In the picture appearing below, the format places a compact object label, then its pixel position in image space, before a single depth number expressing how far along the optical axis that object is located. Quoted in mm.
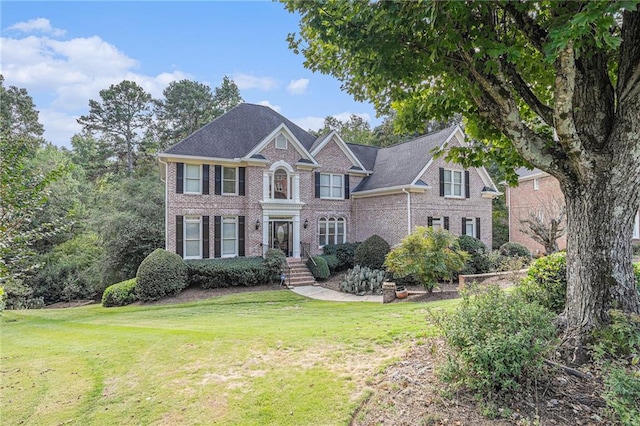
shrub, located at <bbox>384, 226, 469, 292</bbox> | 12344
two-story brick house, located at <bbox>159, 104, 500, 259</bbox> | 17484
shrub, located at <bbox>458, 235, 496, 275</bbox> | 17197
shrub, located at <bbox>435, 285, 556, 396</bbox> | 3617
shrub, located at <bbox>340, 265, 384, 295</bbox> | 15180
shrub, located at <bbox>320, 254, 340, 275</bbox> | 18836
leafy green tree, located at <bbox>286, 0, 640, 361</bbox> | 4371
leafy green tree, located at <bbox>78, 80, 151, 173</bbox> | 35875
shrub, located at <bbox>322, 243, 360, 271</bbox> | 19609
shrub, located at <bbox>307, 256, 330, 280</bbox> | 18000
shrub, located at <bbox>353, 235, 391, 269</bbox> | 17734
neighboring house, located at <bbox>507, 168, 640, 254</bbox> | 21325
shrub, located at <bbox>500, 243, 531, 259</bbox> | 18864
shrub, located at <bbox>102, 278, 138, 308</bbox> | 14984
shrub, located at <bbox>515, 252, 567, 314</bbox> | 6055
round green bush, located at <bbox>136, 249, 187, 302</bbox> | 14719
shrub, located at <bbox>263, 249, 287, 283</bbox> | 16875
